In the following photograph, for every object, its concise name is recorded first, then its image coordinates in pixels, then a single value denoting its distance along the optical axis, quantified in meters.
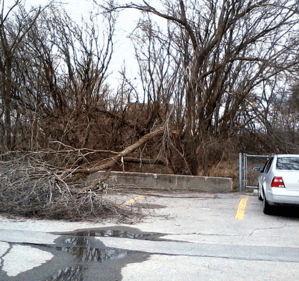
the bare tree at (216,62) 16.73
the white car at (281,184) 9.21
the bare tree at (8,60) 18.08
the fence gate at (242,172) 15.25
